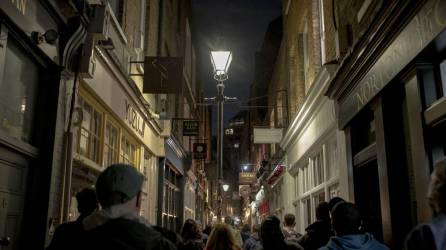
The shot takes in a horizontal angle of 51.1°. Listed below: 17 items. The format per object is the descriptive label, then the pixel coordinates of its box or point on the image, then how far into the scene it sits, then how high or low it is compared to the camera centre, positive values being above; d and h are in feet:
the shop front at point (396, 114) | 15.29 +4.62
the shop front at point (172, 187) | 45.93 +4.82
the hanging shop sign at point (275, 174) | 58.13 +7.20
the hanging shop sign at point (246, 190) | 117.60 +9.59
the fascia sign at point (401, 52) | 13.87 +6.19
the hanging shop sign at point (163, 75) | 31.27 +10.18
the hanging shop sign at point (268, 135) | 54.49 +10.73
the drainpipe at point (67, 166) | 18.54 +2.48
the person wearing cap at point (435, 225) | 6.43 +0.05
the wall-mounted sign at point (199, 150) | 72.95 +12.17
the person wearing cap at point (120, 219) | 6.87 +0.14
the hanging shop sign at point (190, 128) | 55.88 +11.81
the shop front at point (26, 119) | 15.38 +3.92
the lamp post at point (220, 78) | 28.99 +9.44
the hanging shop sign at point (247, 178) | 92.36 +9.85
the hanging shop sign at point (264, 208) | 82.23 +3.83
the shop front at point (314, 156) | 29.38 +5.82
